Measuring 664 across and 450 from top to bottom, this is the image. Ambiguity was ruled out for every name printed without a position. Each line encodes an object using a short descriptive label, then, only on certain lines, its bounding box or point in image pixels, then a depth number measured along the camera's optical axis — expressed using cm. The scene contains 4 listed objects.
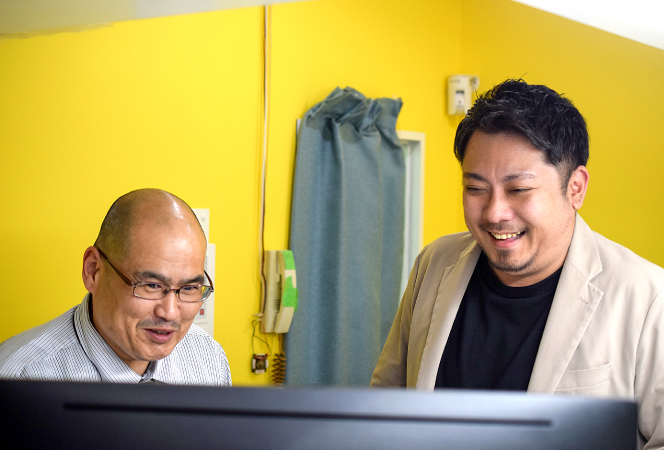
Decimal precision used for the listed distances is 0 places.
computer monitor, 57
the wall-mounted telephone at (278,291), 254
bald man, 134
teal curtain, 271
